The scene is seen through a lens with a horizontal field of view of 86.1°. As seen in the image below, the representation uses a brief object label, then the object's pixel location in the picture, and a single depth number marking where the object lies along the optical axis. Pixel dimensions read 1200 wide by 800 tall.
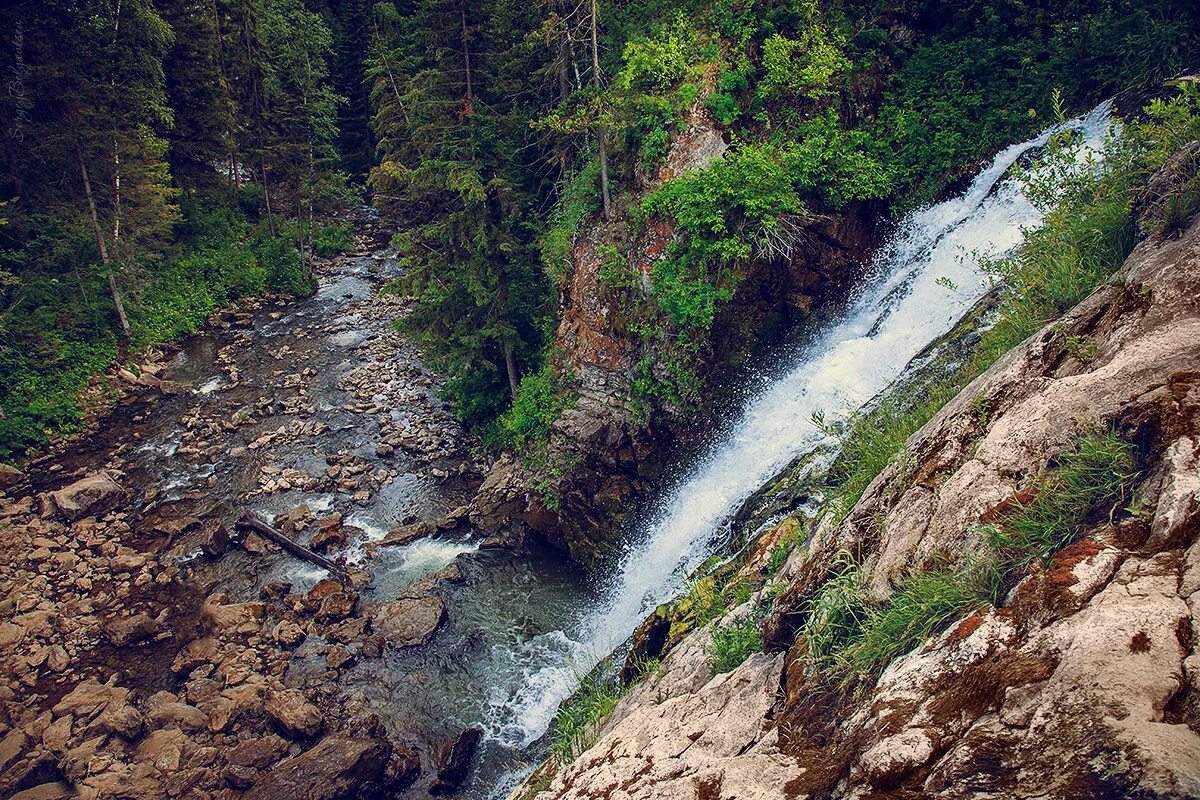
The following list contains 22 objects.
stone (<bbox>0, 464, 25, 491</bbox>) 17.77
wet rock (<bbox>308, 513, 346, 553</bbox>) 16.08
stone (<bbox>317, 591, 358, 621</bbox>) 14.35
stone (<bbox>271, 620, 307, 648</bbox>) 13.81
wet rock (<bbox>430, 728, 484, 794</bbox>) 11.35
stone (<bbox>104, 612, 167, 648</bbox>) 13.74
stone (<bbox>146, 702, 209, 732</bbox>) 12.12
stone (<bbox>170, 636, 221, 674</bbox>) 13.29
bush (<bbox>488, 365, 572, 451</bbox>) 15.98
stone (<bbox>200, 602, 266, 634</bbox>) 14.07
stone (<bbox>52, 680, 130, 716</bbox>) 12.30
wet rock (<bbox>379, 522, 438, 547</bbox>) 16.33
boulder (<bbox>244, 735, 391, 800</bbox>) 10.89
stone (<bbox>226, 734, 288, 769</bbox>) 11.46
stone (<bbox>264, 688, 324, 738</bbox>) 12.06
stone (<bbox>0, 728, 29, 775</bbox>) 11.40
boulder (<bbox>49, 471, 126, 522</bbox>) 16.88
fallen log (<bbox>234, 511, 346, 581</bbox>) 15.59
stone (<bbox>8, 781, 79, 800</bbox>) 10.85
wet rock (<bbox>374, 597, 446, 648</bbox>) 13.85
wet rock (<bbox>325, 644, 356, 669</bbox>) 13.38
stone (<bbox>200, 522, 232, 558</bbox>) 15.93
